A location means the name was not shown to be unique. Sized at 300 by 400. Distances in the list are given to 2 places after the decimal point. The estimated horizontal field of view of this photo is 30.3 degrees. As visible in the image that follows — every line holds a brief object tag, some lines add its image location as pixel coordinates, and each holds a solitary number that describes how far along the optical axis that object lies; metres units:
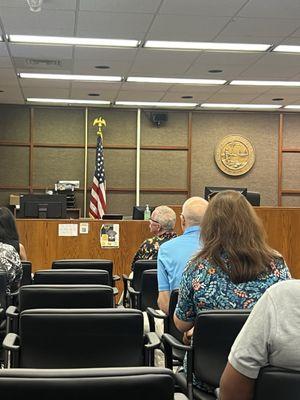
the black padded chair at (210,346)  2.14
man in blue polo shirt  3.16
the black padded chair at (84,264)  4.55
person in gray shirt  1.32
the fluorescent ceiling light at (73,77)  8.37
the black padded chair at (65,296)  2.83
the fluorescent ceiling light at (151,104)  10.64
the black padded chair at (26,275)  4.44
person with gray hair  4.77
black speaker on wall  11.30
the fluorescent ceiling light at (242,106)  10.74
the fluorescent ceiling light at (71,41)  6.52
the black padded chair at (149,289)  4.04
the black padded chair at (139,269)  4.52
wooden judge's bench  6.95
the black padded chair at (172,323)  2.90
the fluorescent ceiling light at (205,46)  6.63
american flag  10.05
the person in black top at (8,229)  4.57
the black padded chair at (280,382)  1.35
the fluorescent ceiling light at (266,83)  8.62
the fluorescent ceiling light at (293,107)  10.84
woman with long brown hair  2.29
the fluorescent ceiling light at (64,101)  10.53
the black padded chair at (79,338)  2.20
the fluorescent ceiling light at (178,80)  8.52
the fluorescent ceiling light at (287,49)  6.75
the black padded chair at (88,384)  1.26
